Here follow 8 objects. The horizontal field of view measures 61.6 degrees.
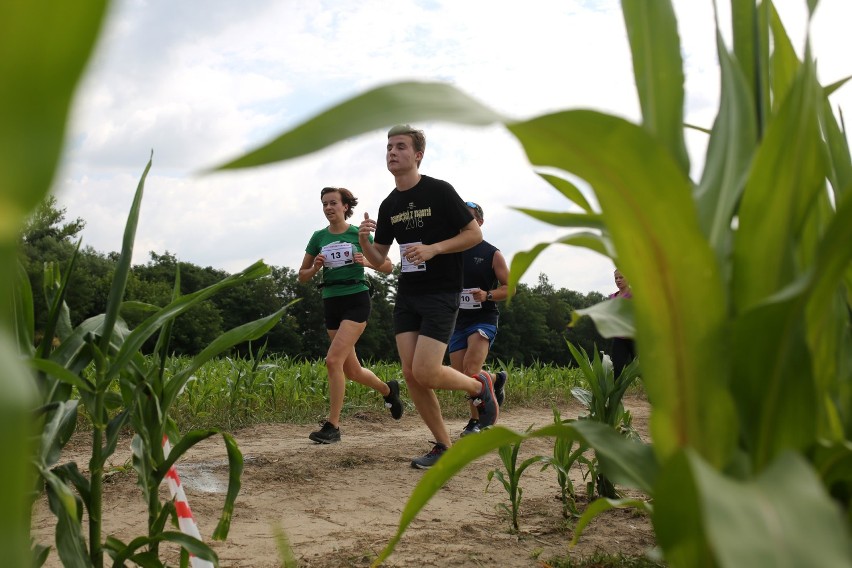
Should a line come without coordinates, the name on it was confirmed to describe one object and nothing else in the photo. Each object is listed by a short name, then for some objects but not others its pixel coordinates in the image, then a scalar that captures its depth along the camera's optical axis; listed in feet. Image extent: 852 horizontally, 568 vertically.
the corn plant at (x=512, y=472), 10.11
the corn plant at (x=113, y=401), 4.37
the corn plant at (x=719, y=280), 1.74
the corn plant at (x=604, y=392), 11.37
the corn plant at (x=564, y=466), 10.58
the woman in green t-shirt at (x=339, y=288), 18.03
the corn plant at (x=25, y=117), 0.62
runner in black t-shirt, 14.75
